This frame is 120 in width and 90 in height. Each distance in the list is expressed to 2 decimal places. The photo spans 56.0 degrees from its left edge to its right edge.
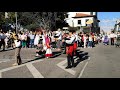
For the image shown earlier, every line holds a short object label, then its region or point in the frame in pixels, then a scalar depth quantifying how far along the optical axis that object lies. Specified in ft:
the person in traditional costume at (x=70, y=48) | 17.26
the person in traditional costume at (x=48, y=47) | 22.64
